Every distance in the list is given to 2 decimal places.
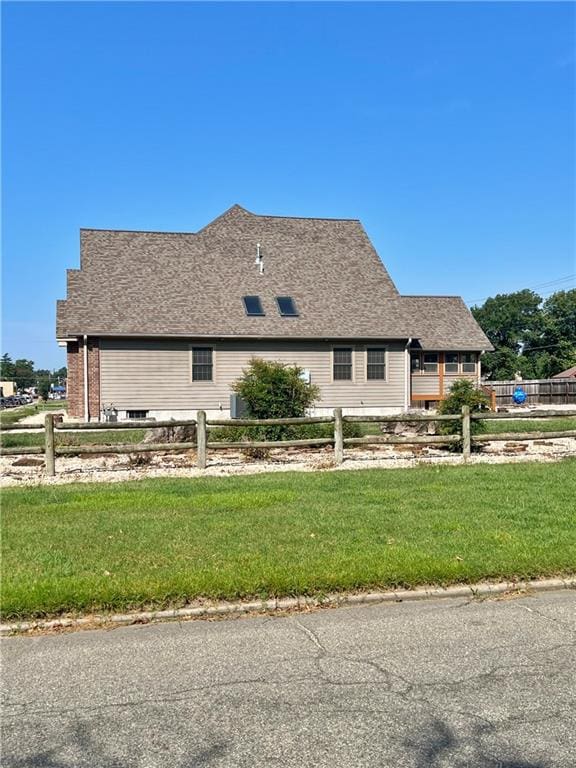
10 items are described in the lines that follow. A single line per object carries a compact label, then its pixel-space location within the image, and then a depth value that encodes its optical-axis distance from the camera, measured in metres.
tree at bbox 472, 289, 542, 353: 101.81
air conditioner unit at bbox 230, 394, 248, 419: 21.58
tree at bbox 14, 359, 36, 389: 144.73
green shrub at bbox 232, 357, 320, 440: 15.95
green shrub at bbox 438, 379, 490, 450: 15.40
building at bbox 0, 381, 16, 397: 107.36
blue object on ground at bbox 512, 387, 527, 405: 39.44
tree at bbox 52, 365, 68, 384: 157.85
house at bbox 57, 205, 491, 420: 25.27
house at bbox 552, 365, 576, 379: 69.07
